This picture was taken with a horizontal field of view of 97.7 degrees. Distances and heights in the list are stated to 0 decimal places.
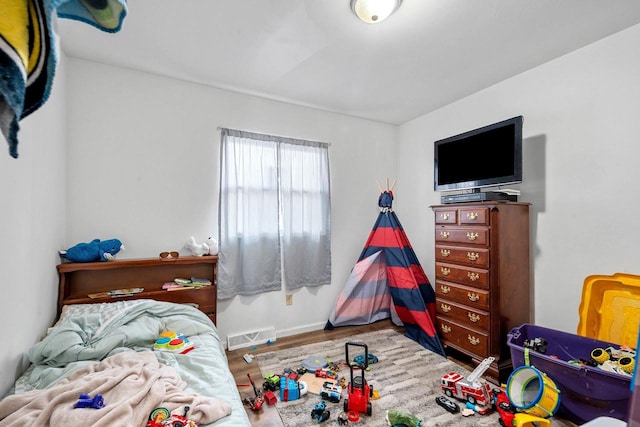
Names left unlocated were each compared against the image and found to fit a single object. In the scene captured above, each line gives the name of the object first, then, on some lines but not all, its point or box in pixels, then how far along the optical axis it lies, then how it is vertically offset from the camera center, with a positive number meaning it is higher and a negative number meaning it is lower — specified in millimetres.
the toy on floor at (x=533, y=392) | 1620 -1086
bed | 1000 -681
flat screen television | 2172 +493
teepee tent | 2838 -794
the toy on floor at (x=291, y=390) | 1894 -1202
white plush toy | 2459 -280
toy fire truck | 1853 -1197
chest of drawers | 2162 -528
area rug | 1734 -1266
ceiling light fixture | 1578 +1190
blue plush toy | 2064 -264
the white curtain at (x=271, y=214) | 2703 +12
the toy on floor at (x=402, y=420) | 1626 -1205
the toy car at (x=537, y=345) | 1926 -915
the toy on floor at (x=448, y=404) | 1787 -1242
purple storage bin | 1527 -974
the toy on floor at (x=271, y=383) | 2004 -1217
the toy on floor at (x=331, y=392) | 1866 -1199
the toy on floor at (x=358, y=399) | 1758 -1166
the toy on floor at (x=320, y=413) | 1698 -1222
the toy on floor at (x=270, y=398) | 1867 -1238
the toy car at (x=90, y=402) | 992 -669
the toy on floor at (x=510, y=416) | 1561 -1207
